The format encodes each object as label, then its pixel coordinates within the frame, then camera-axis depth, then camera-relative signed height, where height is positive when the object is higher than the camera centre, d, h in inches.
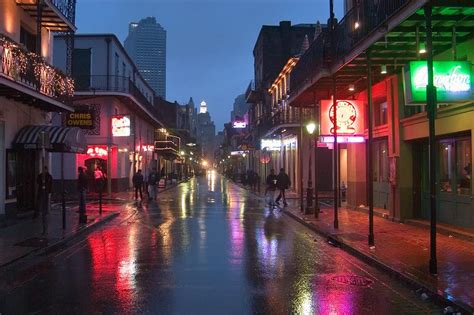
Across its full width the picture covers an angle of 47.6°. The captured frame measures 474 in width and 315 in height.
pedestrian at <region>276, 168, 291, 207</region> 966.8 -12.1
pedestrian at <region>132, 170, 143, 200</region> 1146.0 -13.4
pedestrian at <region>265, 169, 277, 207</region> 1000.9 -25.3
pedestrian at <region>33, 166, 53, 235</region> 677.2 -17.1
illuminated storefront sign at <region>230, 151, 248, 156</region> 2835.6 +122.9
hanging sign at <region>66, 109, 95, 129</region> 863.1 +92.2
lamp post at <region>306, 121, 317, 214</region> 794.8 -26.6
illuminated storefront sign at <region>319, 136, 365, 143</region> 668.1 +43.7
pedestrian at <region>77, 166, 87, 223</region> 662.5 -20.7
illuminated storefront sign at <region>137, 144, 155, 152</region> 1809.8 +96.5
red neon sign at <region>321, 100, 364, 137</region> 665.6 +70.7
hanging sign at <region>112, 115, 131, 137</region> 1285.7 +118.3
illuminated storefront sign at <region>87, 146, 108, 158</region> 1387.8 +60.9
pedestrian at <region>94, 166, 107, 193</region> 995.0 +1.0
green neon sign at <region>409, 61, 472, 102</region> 396.2 +69.4
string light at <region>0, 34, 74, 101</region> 561.9 +128.2
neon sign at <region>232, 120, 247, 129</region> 3059.8 +294.1
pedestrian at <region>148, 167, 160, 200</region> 1175.6 -17.4
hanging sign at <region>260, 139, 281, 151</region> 1592.0 +92.9
